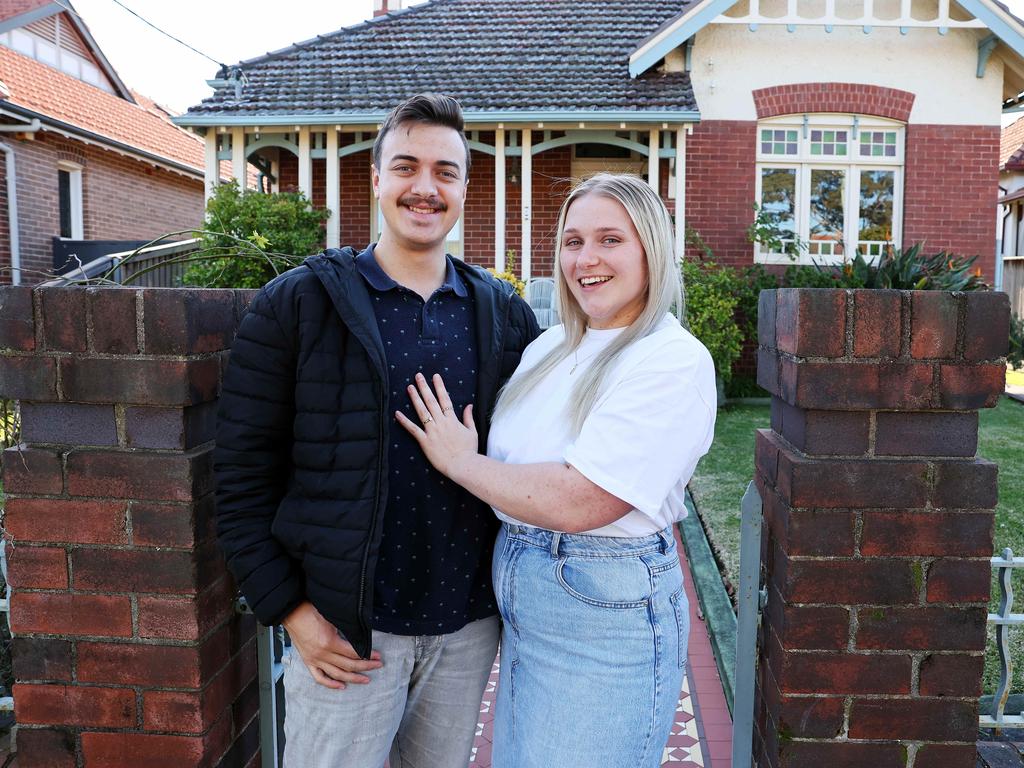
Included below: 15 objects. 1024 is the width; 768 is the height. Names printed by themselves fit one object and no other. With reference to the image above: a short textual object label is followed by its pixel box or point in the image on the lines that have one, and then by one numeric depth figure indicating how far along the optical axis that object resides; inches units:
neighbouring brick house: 537.6
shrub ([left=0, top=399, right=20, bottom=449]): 81.7
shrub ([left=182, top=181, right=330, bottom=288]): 393.1
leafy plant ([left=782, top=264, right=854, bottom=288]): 362.6
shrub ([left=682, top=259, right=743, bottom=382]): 386.3
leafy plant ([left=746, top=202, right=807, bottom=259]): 440.1
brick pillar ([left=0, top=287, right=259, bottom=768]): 68.7
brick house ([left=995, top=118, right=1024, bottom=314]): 742.5
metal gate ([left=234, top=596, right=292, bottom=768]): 82.7
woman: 65.0
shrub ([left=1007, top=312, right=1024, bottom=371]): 379.2
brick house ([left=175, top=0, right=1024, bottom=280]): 439.5
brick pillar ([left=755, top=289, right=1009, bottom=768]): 69.3
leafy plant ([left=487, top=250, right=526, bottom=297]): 402.0
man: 67.9
